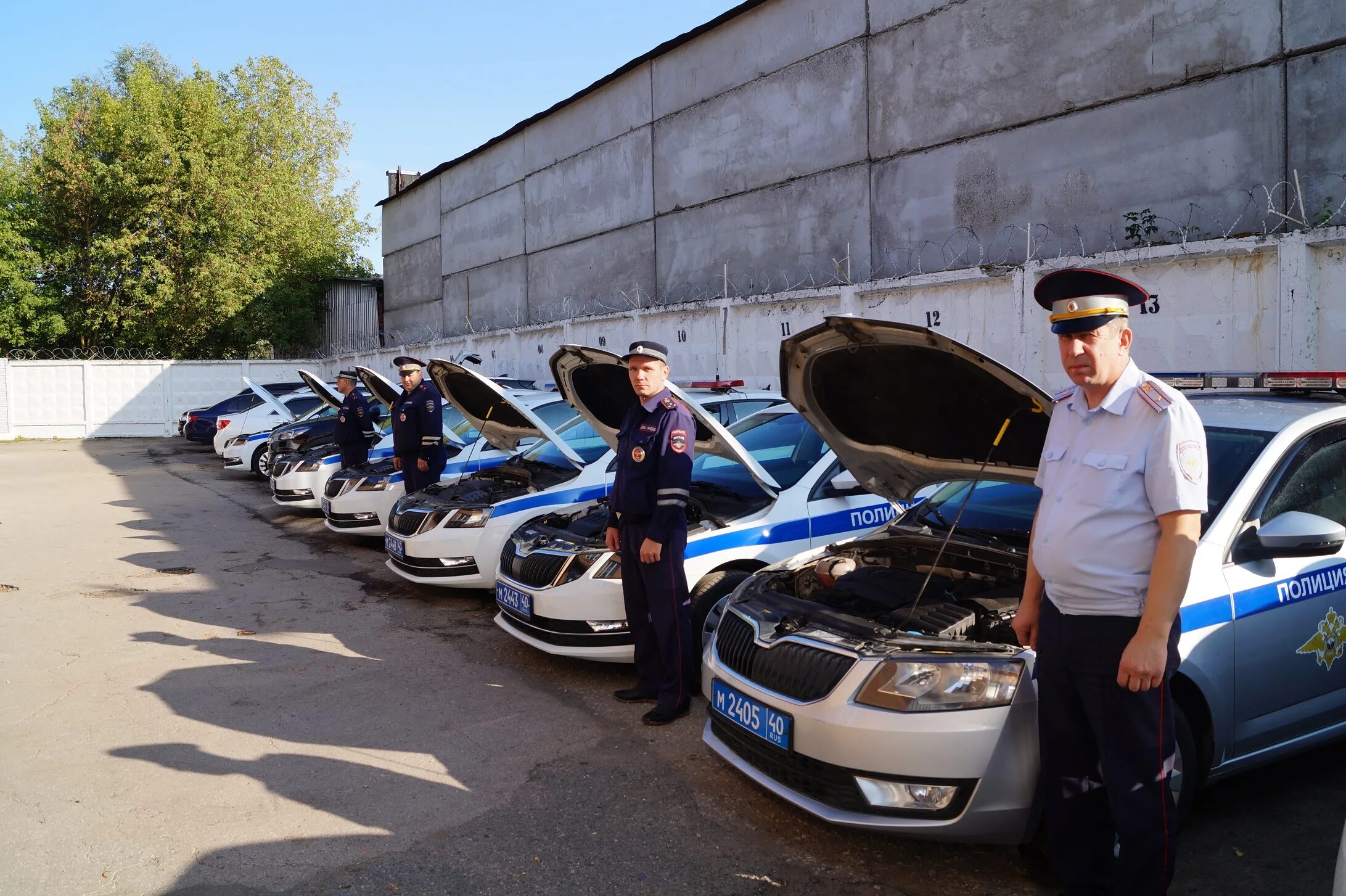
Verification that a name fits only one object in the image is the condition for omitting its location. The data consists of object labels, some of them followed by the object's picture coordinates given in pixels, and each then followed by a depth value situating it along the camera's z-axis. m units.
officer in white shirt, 2.53
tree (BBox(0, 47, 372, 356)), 27.53
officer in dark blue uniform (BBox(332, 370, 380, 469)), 10.32
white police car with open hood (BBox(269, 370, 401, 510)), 11.16
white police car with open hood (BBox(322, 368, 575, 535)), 8.62
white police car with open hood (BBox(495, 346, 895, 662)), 5.04
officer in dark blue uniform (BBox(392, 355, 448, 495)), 8.12
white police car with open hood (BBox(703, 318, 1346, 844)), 2.97
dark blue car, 21.12
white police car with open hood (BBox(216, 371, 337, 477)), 15.10
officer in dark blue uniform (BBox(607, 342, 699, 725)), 4.66
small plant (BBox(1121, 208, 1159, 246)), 9.02
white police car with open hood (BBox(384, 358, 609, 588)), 6.76
